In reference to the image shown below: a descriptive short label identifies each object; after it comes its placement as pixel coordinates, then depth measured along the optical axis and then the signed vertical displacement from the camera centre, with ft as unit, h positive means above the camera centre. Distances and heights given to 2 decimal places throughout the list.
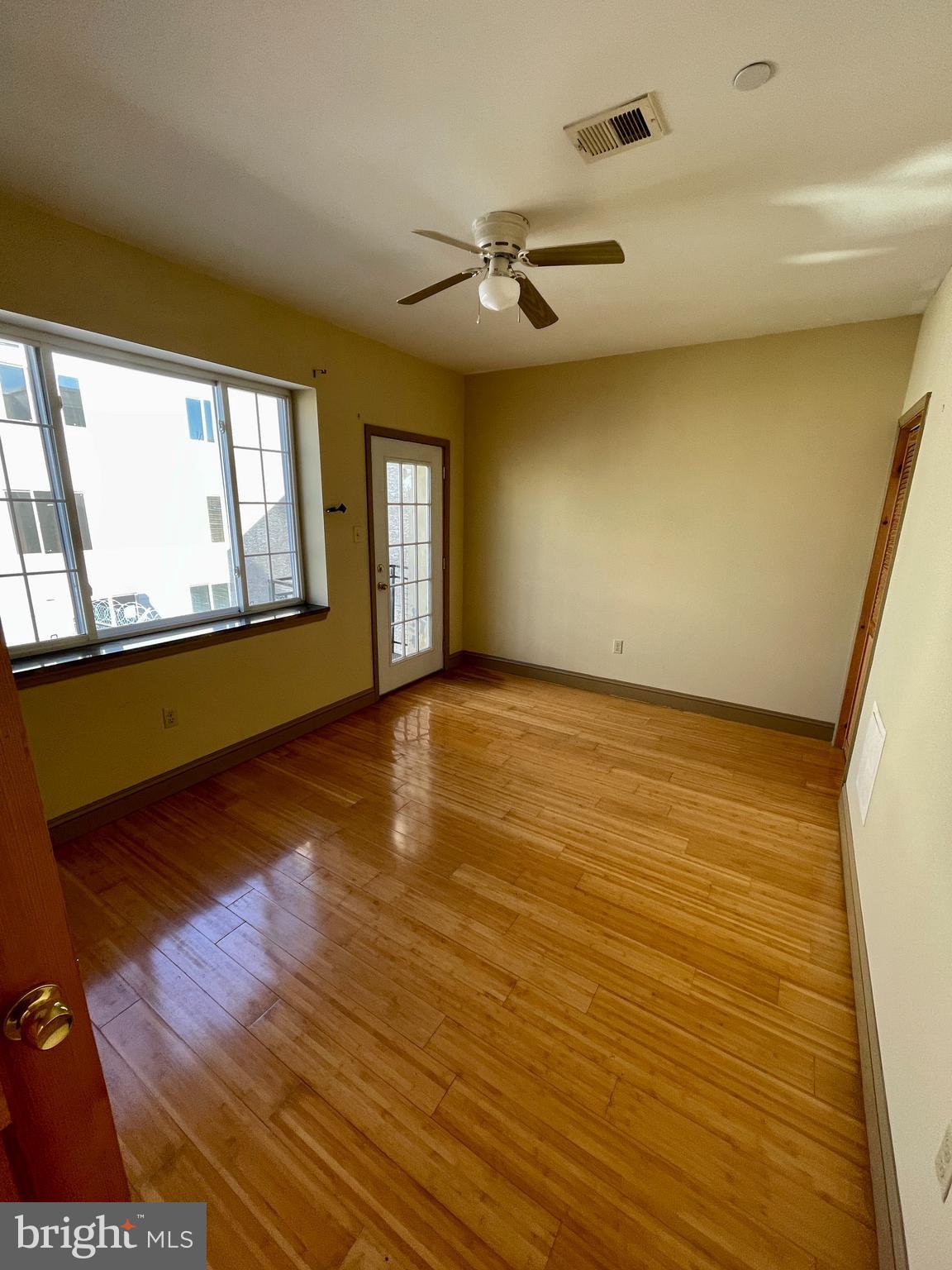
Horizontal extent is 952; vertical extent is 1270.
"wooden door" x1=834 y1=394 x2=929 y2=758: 8.88 -0.94
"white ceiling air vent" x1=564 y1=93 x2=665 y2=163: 4.63 +3.65
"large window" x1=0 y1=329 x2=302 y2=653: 7.18 +0.13
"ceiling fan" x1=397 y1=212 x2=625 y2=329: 5.83 +3.00
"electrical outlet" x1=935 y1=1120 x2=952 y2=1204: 2.92 -3.78
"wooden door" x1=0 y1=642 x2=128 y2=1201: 1.78 -1.95
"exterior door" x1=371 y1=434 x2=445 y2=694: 12.62 -1.32
